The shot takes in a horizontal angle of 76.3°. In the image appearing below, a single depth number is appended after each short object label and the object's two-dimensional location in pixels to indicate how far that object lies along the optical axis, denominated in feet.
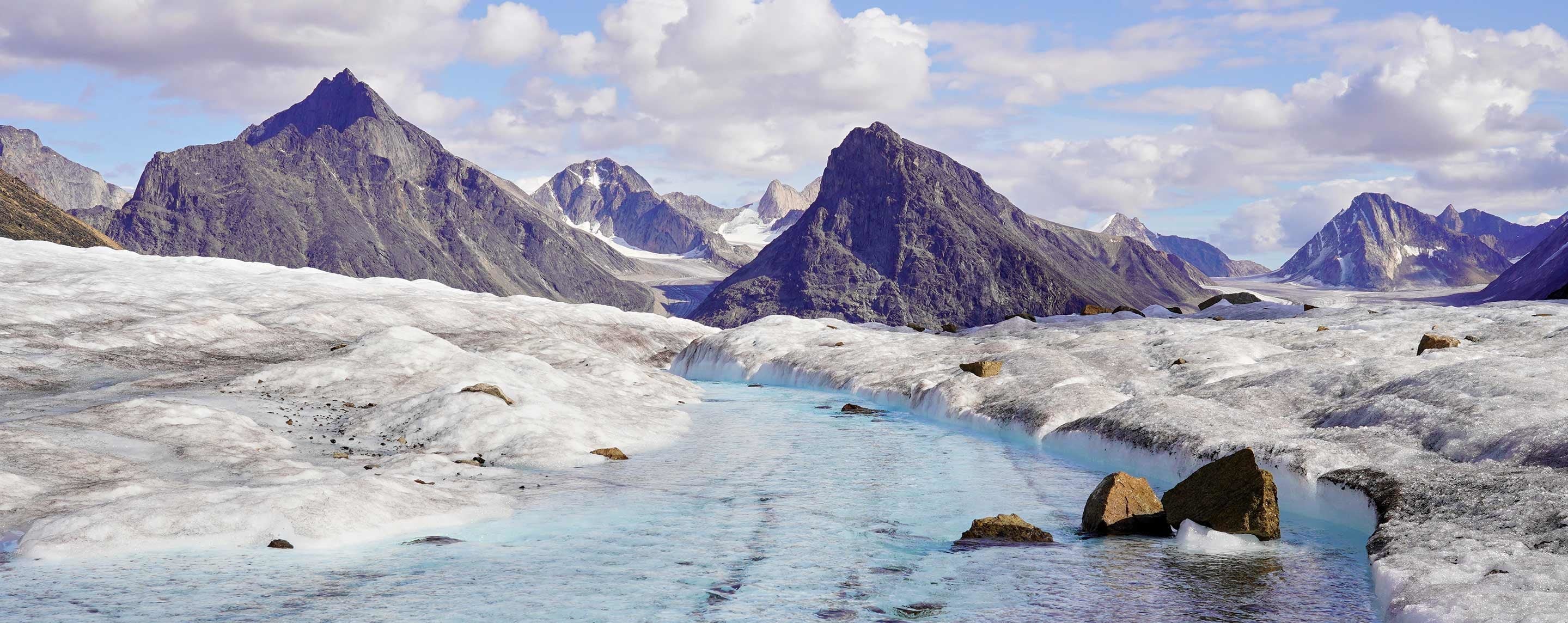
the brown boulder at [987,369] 195.42
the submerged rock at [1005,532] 83.61
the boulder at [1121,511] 85.97
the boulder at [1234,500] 81.56
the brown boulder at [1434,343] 164.86
